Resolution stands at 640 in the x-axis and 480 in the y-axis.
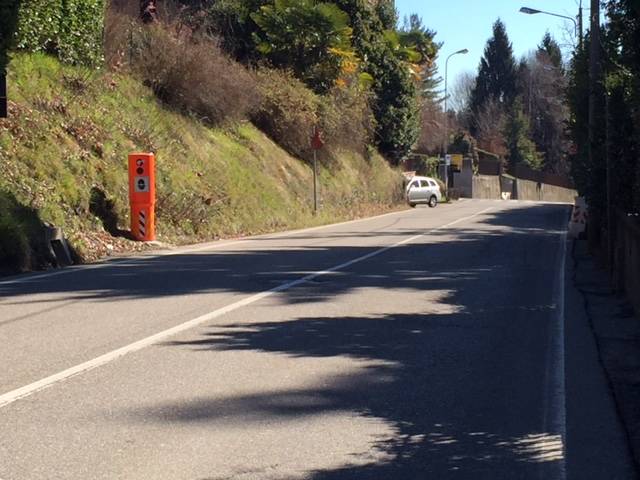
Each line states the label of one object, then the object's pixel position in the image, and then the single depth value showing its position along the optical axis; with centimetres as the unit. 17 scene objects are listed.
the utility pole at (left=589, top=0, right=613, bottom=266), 2020
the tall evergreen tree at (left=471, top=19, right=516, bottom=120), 10844
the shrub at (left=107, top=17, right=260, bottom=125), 3359
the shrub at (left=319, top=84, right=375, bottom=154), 4528
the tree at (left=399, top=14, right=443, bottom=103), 5983
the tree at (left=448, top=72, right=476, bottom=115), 12238
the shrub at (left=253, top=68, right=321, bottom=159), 4188
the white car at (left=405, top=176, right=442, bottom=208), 5712
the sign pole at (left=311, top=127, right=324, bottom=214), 4026
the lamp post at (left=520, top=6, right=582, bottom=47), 3754
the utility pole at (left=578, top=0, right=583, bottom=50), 3585
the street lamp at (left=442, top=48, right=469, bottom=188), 7038
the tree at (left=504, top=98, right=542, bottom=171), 9475
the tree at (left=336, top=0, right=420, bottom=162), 5147
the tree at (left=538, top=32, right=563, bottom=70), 7088
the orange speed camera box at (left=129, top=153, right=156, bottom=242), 2370
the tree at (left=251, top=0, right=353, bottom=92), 4322
